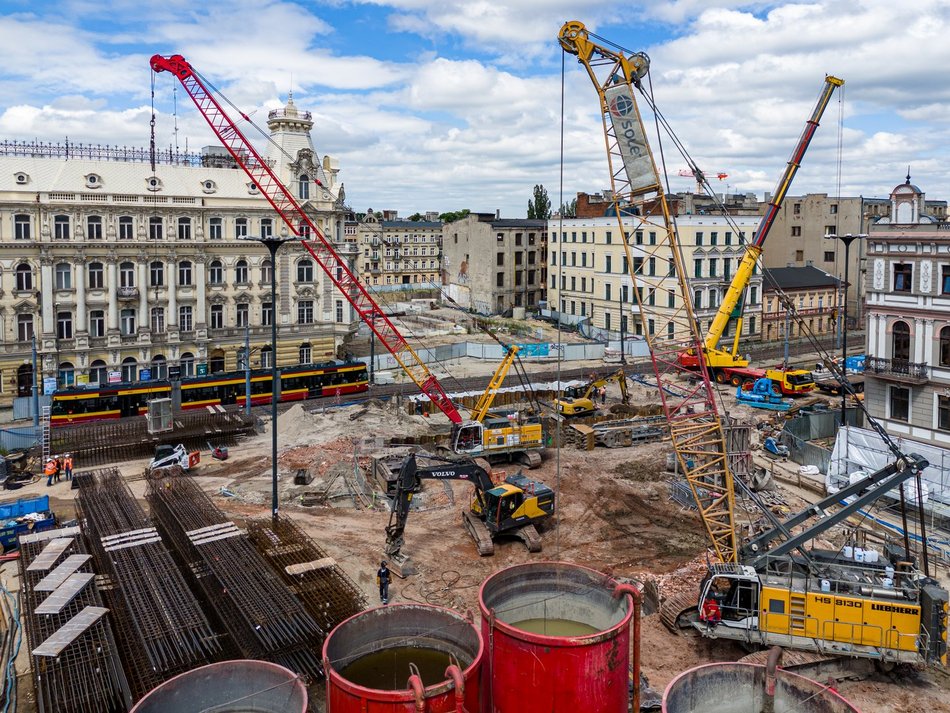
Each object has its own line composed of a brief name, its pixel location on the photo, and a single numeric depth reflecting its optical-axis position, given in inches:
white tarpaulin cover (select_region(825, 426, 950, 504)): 1235.9
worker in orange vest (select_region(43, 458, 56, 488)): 1374.3
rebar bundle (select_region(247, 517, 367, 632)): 854.5
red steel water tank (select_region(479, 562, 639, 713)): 493.7
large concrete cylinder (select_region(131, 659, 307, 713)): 530.9
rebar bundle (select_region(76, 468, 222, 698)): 741.9
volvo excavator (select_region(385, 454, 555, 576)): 1050.1
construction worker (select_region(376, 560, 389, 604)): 917.2
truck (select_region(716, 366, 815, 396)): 2031.3
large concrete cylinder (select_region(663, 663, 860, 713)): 549.6
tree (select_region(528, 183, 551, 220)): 4867.1
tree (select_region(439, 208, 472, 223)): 6908.5
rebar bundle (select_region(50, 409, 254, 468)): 1550.2
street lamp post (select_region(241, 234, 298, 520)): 1045.6
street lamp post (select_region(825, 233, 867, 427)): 1355.6
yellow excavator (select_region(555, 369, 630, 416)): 1782.7
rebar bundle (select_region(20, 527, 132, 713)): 675.4
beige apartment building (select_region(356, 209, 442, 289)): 4714.6
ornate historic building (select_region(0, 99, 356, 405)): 2009.1
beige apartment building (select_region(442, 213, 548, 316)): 3671.3
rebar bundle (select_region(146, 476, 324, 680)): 772.4
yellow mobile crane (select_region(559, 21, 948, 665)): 733.9
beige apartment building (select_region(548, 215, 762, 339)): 2824.8
